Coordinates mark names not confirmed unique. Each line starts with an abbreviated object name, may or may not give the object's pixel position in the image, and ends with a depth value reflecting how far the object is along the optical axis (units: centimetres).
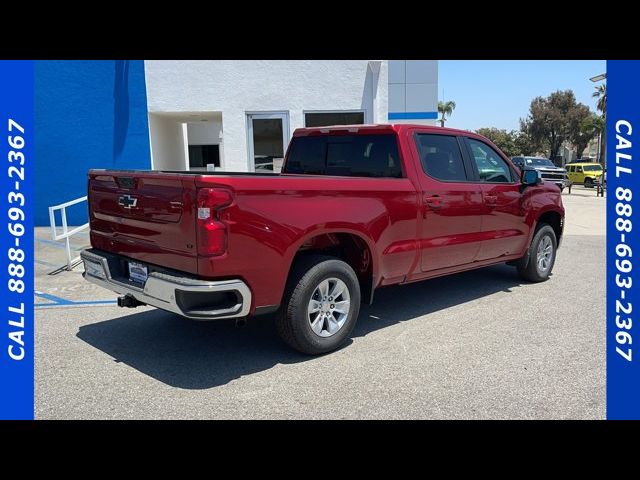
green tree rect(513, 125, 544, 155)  6525
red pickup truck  365
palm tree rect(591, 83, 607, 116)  5791
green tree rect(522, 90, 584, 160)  6278
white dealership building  1202
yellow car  3488
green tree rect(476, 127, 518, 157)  6829
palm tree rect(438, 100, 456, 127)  8044
